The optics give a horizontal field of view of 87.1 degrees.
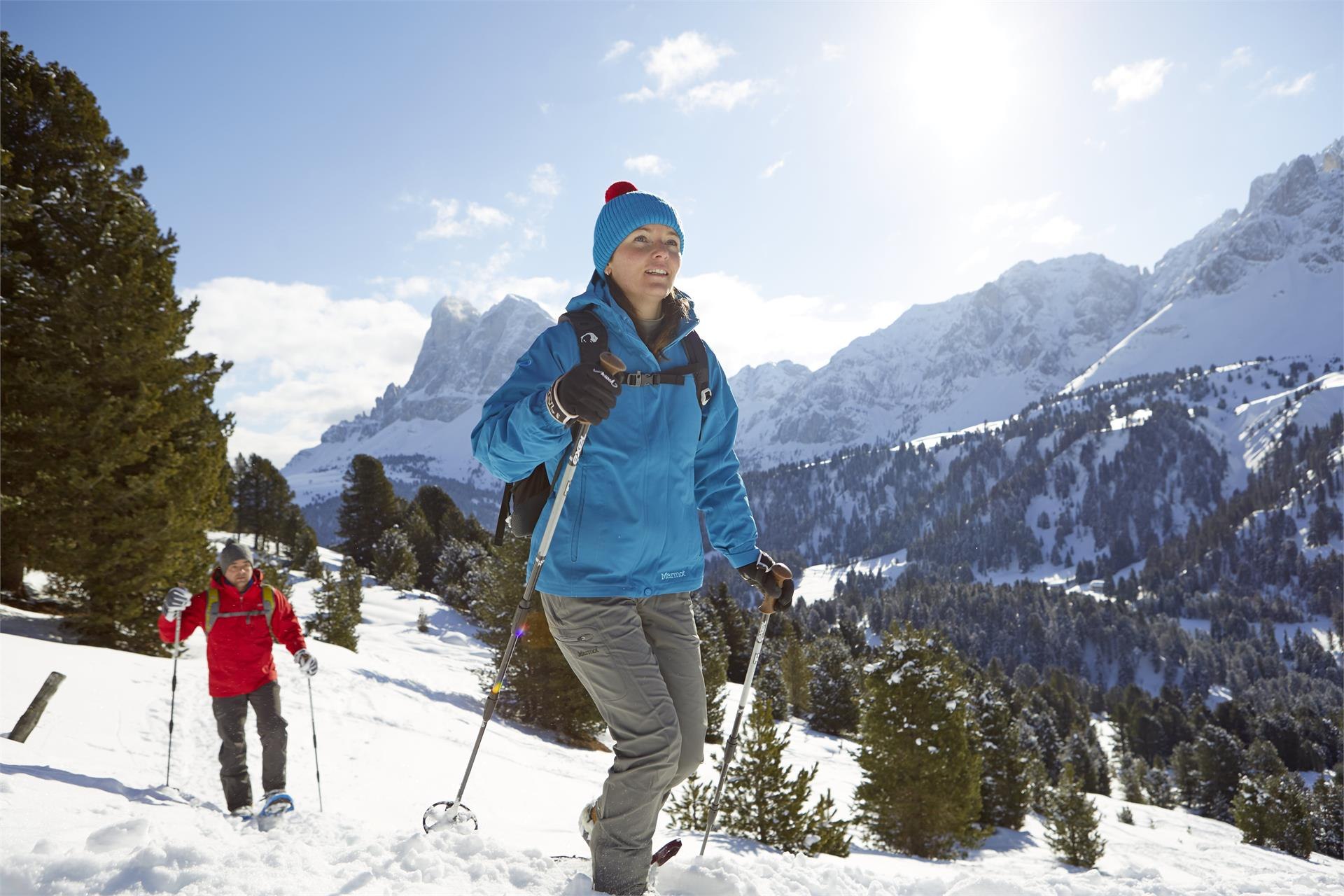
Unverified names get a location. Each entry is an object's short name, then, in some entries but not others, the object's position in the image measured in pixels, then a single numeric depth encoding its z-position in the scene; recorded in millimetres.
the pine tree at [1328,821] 55219
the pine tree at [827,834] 9703
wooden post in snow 6496
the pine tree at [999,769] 30766
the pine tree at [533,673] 18641
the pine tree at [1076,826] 24656
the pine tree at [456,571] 49719
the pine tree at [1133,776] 73625
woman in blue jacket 2977
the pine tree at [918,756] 17953
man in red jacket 6109
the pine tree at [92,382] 11539
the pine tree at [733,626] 49188
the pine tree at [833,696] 44844
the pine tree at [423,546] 64500
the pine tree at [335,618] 26078
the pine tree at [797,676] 51438
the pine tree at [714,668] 21922
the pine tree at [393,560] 54125
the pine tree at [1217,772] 67562
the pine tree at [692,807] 9047
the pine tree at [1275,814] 42281
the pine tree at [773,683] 41594
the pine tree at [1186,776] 71625
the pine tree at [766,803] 9062
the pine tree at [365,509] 61406
